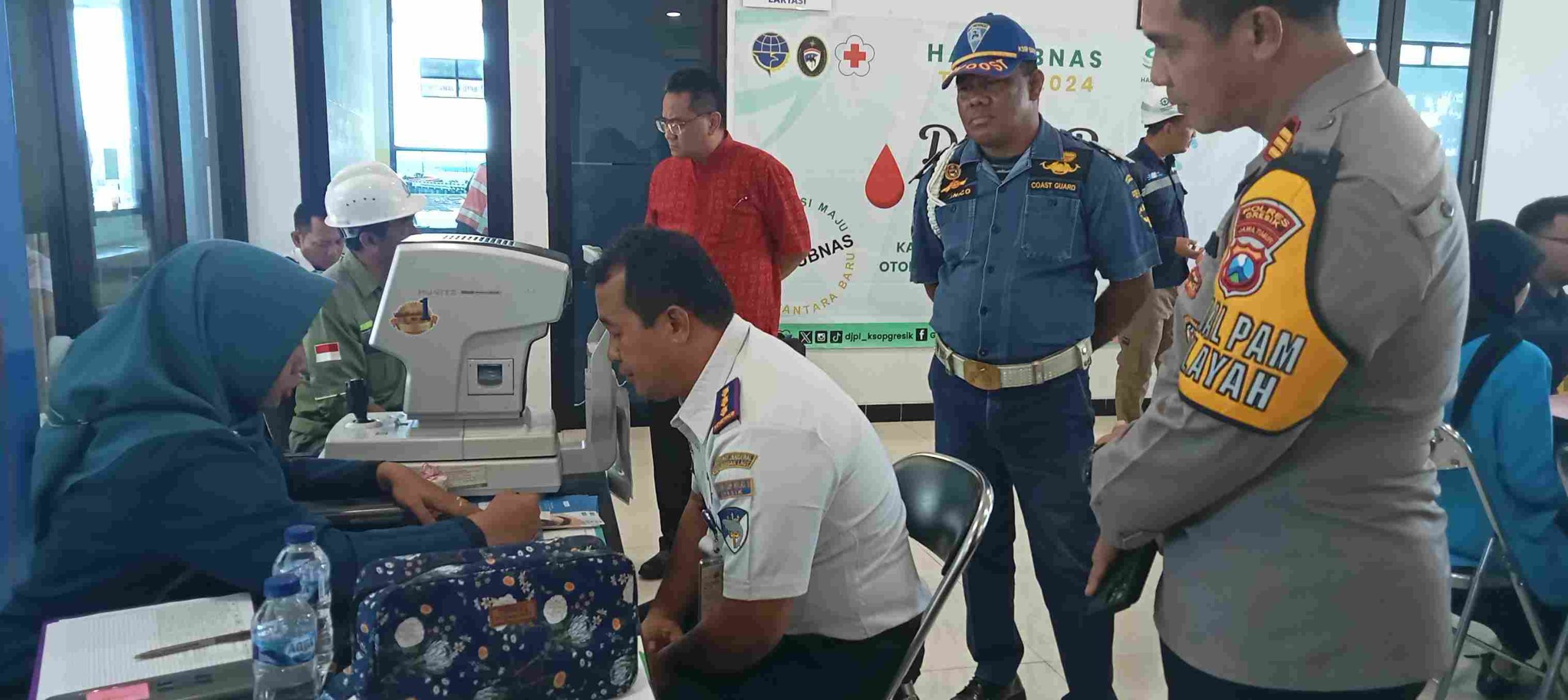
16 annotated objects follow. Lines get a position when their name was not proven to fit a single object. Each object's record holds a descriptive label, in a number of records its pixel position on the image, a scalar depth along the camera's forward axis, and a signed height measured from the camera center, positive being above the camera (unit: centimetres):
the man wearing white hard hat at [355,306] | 216 -31
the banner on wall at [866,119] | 454 +30
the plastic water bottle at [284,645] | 97 -47
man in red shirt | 298 -13
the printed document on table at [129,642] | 98 -50
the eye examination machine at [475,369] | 166 -33
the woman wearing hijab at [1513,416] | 191 -45
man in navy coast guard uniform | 199 -22
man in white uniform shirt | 126 -42
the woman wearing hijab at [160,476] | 120 -37
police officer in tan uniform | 83 -17
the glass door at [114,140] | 248 +9
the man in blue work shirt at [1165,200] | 315 -5
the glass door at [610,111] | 450 +31
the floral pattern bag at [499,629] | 90 -43
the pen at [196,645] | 102 -50
